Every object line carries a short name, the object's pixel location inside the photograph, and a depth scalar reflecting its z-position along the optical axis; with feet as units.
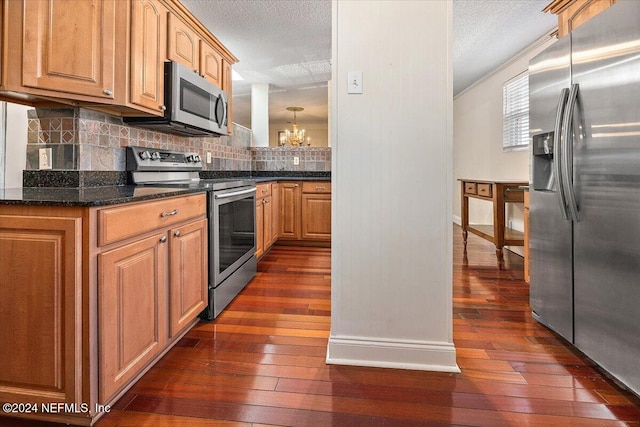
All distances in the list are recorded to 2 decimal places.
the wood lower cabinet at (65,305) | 4.23
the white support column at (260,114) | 18.07
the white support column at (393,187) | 5.74
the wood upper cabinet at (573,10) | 7.43
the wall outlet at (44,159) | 6.63
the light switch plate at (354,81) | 5.86
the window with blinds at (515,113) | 14.80
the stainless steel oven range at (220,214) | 7.79
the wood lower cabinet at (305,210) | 15.58
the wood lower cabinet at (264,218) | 12.23
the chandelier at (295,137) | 26.55
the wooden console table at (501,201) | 12.48
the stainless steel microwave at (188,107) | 8.13
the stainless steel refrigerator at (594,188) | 5.03
